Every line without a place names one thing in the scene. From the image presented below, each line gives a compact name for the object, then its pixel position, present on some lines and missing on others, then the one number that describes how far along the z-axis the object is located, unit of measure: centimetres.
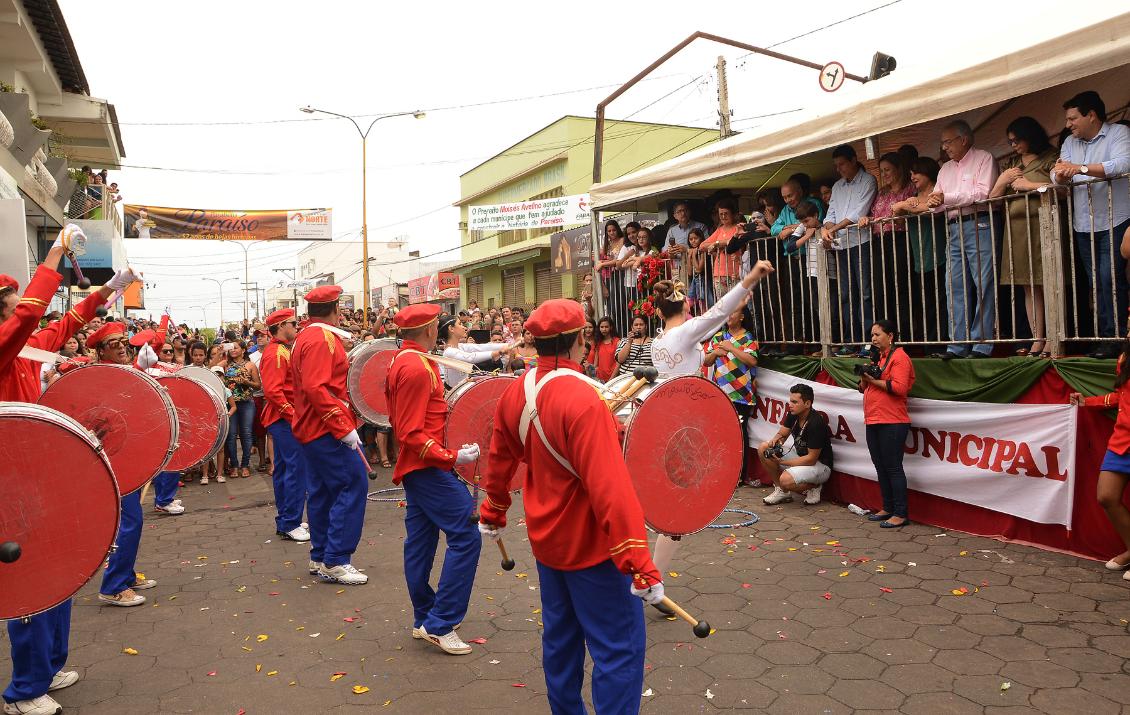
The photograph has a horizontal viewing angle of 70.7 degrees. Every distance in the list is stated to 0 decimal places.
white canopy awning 533
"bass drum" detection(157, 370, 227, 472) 693
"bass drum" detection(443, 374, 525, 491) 519
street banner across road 3099
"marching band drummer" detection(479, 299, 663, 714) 285
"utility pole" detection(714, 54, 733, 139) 1477
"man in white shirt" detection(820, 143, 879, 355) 775
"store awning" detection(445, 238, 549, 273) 2928
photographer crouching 796
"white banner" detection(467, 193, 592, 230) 2409
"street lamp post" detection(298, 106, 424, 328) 2795
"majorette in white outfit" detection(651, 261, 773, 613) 474
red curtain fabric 565
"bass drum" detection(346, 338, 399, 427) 780
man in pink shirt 657
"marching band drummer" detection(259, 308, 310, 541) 727
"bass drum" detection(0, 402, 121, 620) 328
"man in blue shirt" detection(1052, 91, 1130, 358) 560
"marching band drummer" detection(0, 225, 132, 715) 363
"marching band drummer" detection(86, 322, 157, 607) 558
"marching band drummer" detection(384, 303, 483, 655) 468
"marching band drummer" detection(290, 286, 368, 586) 593
